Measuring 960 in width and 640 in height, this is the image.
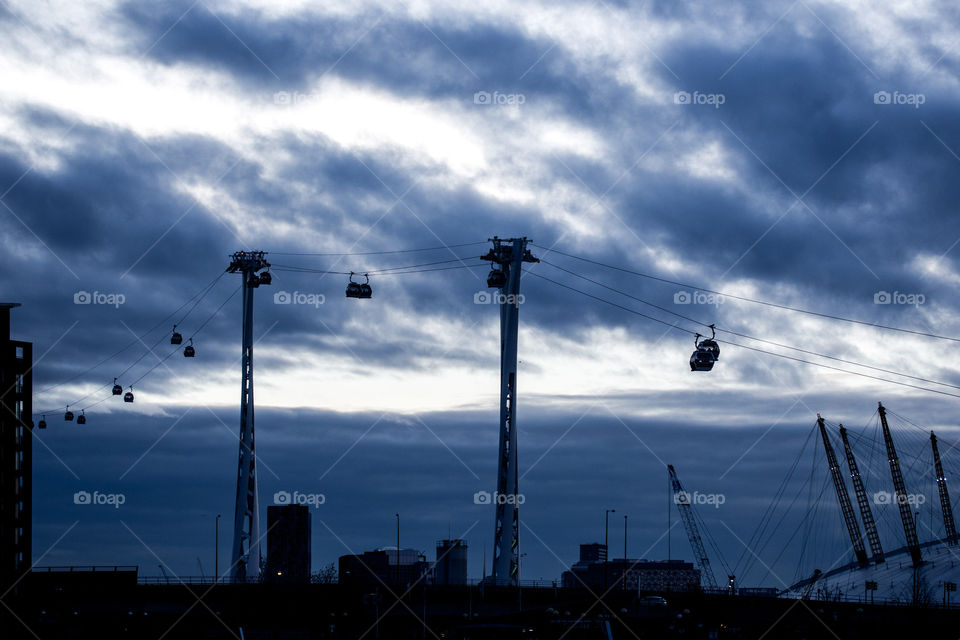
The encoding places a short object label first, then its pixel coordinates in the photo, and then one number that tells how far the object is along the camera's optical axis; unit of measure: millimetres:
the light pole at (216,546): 124238
